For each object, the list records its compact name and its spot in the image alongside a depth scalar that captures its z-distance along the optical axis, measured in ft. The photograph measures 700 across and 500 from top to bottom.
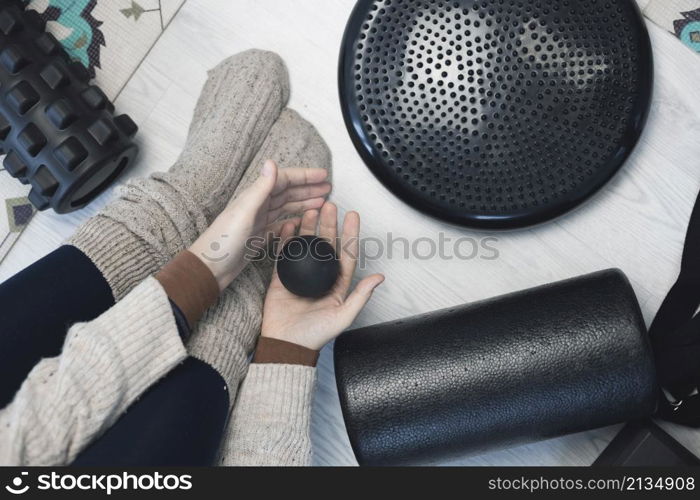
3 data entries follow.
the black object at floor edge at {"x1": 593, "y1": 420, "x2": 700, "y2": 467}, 2.21
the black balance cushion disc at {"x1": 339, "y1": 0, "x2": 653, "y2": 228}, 2.36
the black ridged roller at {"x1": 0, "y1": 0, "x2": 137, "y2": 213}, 2.43
